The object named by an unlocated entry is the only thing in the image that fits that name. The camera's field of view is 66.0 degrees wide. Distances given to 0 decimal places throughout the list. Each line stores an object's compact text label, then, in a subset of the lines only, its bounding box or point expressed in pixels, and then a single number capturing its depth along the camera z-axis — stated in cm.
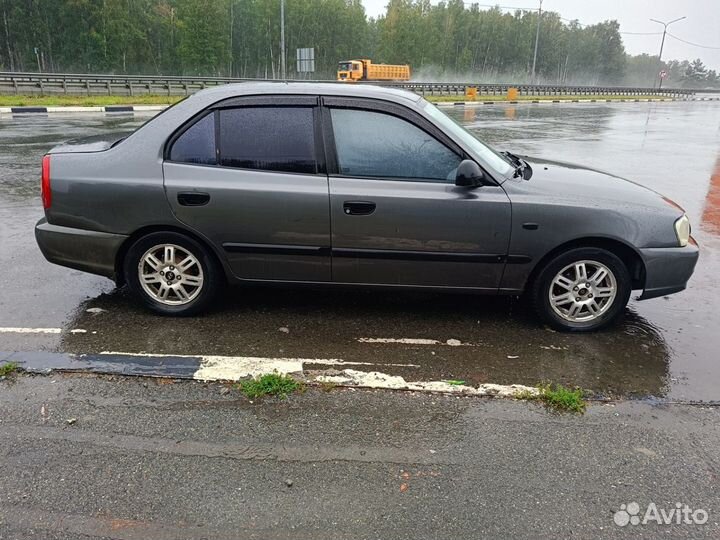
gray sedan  375
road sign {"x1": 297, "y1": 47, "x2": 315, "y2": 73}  2911
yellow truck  4959
